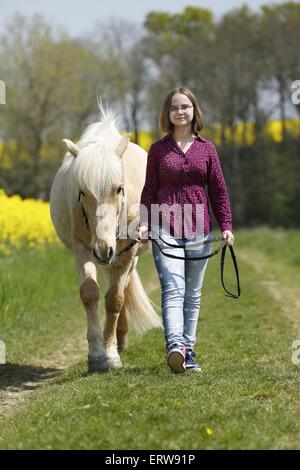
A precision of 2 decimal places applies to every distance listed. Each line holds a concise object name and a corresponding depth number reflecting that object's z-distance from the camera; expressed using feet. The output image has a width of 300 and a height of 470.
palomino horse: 42.27
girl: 43.16
